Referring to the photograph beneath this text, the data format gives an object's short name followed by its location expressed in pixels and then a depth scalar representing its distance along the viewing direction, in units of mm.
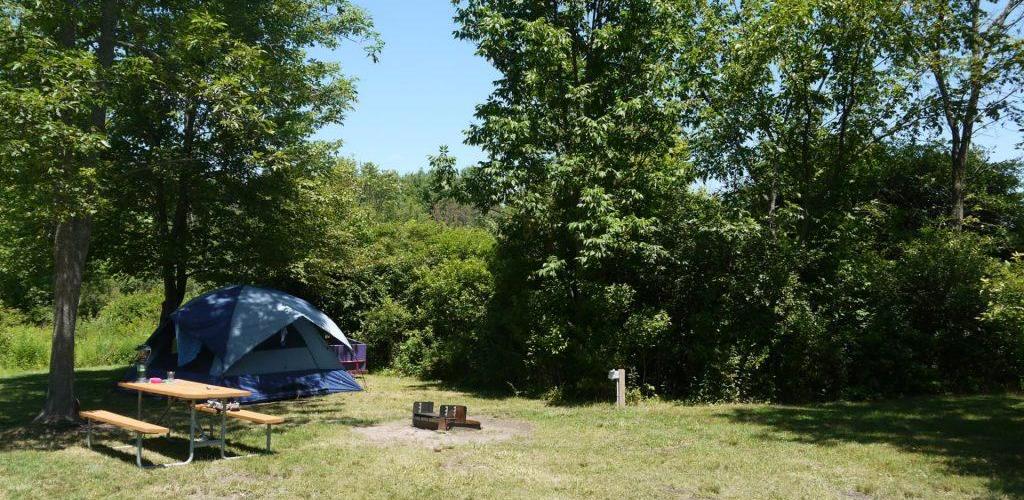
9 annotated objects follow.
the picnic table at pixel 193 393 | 7555
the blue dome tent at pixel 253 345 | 12438
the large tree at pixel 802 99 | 12664
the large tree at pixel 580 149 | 12469
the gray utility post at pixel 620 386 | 11863
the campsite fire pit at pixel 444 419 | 9523
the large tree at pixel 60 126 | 8172
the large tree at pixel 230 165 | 12430
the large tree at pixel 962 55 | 12125
